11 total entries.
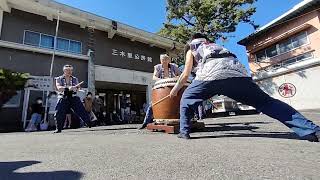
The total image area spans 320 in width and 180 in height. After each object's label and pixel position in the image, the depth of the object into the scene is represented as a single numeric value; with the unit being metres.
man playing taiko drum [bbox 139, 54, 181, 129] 2.71
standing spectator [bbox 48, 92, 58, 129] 5.73
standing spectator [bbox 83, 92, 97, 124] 5.78
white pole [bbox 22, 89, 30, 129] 5.52
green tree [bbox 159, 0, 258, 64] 11.38
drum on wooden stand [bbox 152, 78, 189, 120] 2.30
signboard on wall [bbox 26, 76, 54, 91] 5.77
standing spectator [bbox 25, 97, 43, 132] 5.07
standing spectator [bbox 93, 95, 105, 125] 6.57
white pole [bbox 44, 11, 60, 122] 5.42
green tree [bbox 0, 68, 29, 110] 4.67
